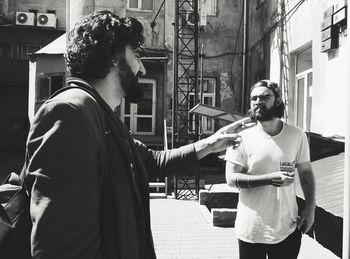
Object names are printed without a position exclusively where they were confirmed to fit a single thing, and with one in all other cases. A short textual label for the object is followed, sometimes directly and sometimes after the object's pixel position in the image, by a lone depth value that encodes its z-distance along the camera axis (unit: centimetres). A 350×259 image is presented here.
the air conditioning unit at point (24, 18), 2497
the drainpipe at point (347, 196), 207
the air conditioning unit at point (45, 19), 2522
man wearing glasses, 316
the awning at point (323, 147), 620
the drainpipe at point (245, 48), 1492
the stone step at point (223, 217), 813
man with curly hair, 158
